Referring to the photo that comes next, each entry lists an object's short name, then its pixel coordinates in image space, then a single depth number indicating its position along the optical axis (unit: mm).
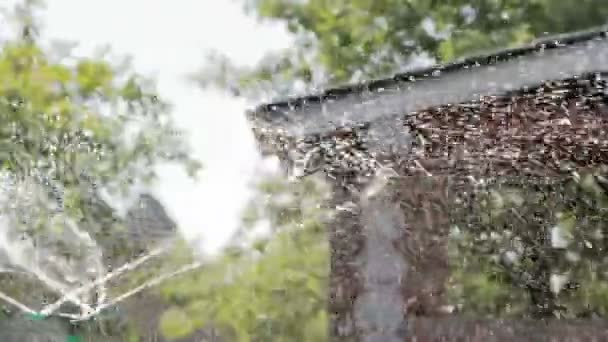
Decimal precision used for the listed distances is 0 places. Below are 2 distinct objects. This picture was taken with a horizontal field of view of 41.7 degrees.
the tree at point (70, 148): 20375
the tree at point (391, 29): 14633
